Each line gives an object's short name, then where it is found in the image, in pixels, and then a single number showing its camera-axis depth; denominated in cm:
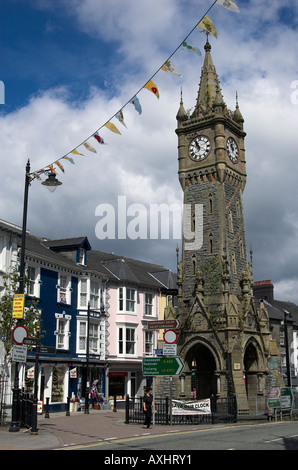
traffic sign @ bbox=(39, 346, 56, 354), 1801
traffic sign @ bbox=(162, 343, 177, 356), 2085
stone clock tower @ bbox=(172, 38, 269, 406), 3394
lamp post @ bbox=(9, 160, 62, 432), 1741
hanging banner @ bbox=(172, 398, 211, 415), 2345
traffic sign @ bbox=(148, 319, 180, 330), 2009
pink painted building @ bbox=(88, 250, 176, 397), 4039
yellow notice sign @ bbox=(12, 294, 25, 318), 1766
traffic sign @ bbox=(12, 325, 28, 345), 1695
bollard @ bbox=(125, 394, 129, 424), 2264
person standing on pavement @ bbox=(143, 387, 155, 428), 1988
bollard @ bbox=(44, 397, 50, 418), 2600
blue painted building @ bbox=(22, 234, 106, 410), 3247
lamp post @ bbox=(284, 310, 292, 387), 3731
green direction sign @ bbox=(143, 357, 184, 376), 2122
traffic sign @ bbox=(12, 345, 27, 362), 1691
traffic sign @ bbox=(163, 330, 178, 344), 2089
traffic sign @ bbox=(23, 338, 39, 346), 1757
